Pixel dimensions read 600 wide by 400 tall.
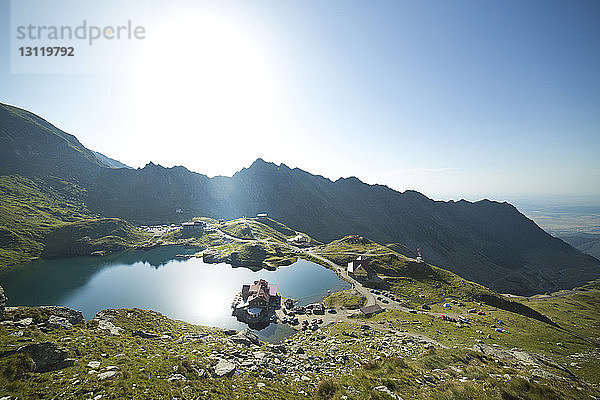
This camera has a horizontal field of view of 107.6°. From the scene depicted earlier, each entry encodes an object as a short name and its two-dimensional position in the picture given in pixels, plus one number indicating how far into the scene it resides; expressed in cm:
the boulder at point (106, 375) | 1884
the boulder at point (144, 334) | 3503
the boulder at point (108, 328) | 3303
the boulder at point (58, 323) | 2877
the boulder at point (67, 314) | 3224
